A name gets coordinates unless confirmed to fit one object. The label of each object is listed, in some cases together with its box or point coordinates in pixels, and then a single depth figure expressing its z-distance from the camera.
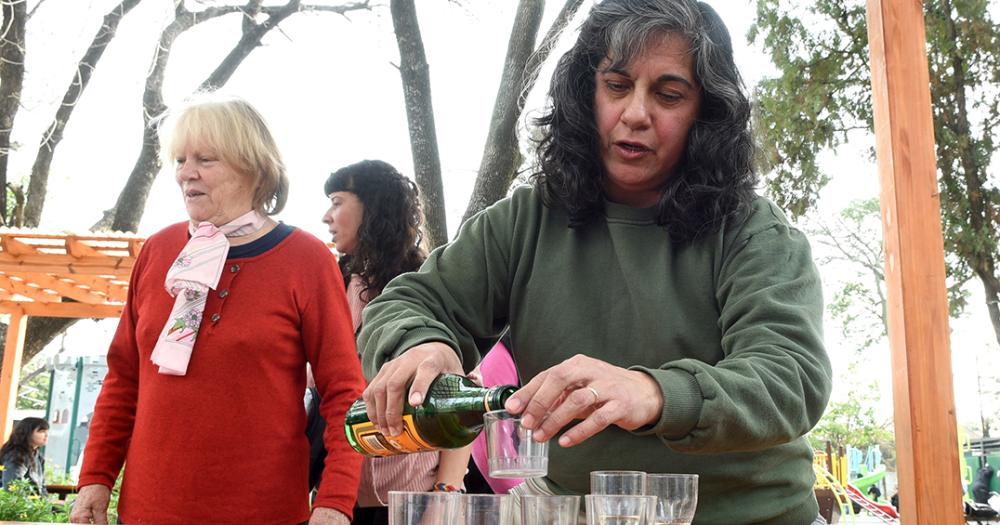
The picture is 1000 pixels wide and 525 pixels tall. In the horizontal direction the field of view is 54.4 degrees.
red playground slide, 8.47
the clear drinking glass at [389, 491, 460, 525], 1.03
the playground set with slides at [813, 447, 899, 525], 7.07
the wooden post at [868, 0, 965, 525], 2.83
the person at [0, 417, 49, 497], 8.35
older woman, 2.00
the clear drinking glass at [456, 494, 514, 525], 1.03
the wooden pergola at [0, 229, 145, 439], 7.32
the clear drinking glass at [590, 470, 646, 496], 1.09
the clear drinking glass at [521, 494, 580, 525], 1.00
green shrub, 5.69
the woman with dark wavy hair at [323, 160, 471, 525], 2.53
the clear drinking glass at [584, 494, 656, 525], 1.00
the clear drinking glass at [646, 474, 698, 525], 1.12
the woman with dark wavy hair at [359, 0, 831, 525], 1.49
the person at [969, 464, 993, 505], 11.44
